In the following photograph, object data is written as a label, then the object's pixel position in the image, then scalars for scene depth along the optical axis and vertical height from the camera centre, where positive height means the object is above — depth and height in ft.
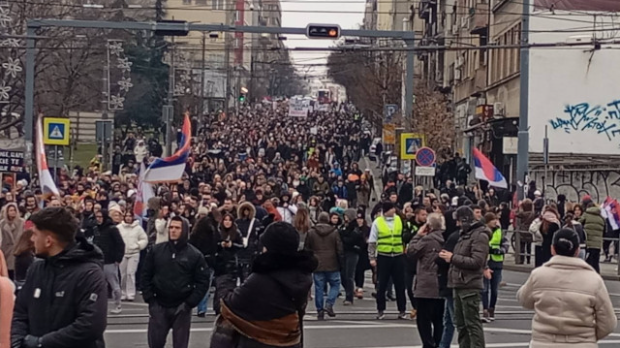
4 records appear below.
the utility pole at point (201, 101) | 241.63 +11.72
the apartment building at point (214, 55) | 293.43 +34.67
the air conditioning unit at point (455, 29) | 199.51 +21.70
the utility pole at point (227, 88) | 344.12 +20.22
